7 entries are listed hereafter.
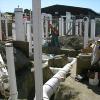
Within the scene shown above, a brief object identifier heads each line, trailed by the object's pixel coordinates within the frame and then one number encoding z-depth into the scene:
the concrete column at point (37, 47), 1.39
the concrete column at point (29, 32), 6.82
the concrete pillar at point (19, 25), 4.53
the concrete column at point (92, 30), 8.45
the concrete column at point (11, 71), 1.84
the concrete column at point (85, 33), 7.01
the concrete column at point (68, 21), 9.56
